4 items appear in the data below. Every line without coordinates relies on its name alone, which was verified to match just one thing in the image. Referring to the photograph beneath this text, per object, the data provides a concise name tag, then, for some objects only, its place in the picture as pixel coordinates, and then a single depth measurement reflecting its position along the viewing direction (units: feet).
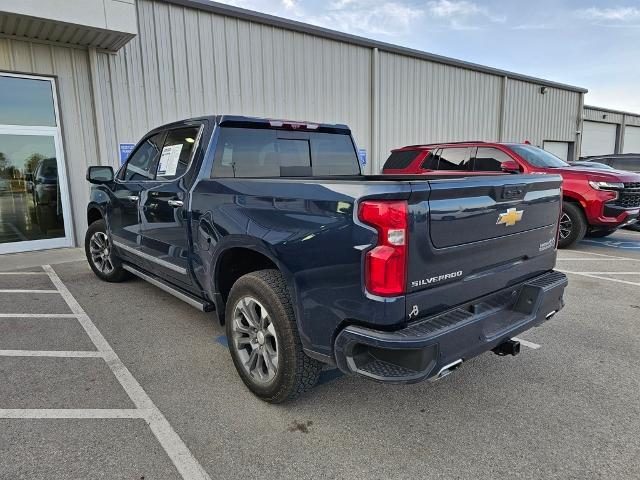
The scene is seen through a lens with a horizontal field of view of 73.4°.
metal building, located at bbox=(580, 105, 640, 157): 73.31
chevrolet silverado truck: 6.67
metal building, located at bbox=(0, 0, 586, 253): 24.35
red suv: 24.38
